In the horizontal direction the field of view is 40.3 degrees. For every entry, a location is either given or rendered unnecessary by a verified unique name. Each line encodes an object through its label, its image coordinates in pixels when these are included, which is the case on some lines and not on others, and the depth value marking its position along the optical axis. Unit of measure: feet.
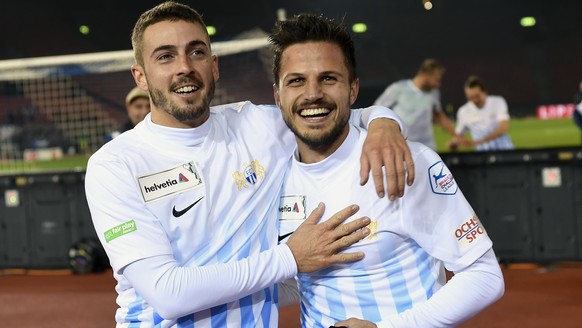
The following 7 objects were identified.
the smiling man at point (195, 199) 7.80
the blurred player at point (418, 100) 29.01
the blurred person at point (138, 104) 22.63
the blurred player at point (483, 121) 31.27
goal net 34.24
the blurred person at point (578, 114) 28.73
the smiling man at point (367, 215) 7.73
